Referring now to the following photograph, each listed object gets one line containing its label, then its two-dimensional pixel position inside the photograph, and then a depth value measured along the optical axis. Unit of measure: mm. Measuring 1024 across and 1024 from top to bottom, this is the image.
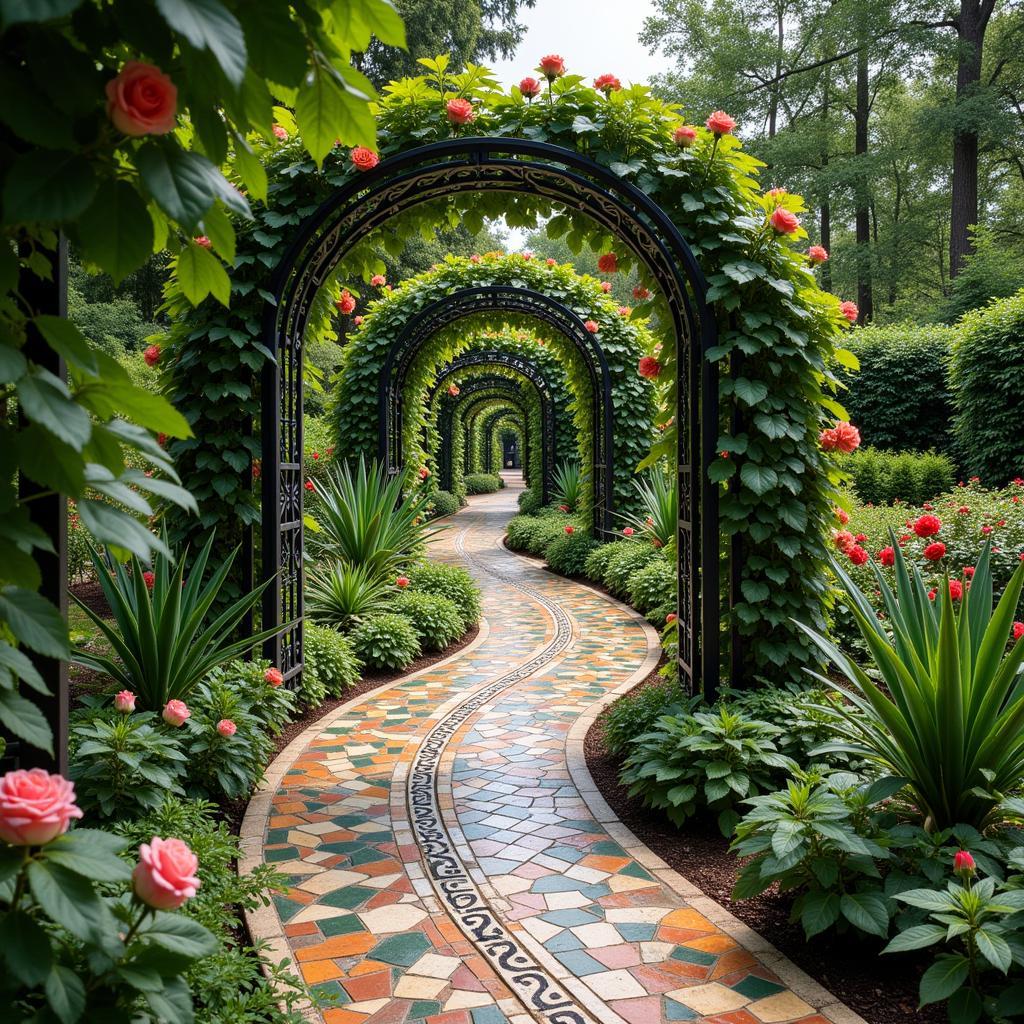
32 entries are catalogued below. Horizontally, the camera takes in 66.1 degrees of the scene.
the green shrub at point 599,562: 9125
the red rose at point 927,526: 3051
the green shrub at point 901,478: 10461
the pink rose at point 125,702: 2672
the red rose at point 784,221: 3523
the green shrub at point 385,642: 5562
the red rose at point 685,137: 3740
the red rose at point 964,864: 1862
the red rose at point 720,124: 3654
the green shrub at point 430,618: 6203
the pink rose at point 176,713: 2791
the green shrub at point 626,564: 8094
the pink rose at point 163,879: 1012
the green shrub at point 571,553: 9984
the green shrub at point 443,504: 17969
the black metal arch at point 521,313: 8680
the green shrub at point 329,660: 4891
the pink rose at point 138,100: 941
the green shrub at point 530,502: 15914
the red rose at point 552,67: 3896
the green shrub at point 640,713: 3615
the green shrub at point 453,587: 7141
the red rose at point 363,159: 3820
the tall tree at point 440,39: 16219
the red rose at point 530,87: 3922
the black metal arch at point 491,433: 34688
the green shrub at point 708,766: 2922
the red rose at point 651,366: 4332
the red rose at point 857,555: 3598
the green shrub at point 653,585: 7039
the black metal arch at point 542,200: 3672
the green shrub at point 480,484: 28422
